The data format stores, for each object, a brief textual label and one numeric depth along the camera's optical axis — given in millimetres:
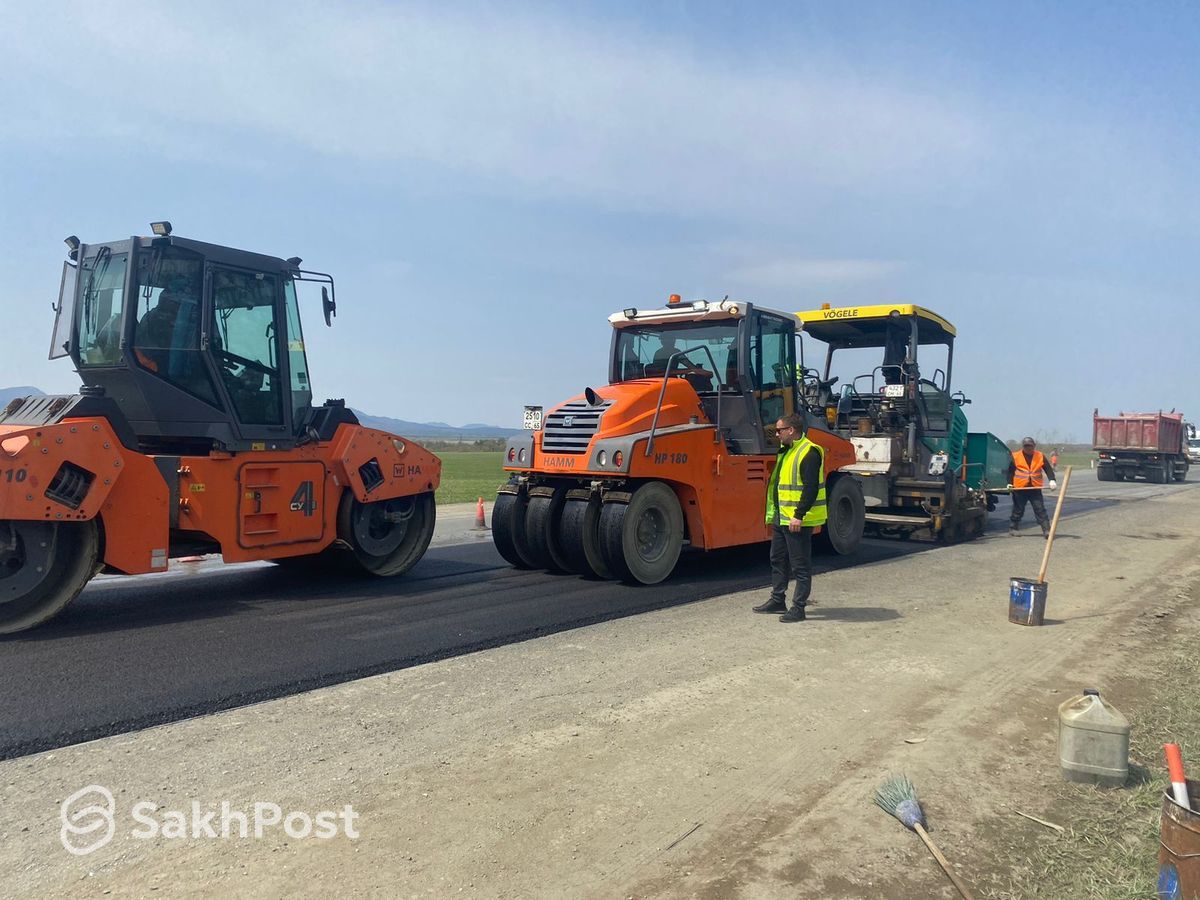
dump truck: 31469
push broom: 3475
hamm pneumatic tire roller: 8781
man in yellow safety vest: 7395
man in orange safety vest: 14797
